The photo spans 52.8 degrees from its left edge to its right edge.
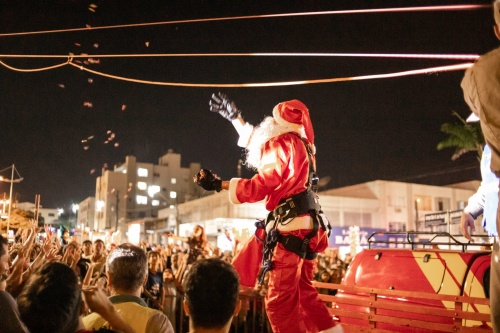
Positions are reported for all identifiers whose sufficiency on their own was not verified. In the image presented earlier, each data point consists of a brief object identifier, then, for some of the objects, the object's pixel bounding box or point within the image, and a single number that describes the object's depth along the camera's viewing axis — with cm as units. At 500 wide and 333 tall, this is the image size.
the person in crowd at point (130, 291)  314
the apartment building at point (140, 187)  7381
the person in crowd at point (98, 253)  904
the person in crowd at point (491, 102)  221
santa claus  429
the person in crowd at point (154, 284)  823
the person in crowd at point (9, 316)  252
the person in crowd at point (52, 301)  216
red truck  465
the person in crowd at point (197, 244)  902
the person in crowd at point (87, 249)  1005
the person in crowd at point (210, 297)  233
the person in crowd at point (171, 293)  846
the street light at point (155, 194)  6975
